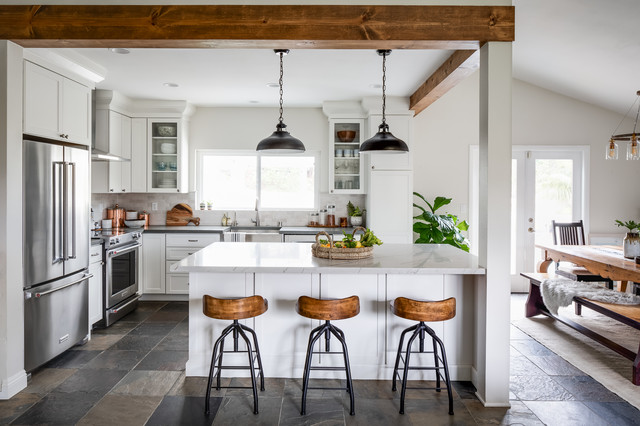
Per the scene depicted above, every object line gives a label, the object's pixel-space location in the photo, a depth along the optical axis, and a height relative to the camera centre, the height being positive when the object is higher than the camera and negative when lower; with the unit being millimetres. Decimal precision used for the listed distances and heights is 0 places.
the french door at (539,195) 5633 +204
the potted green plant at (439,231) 4844 -267
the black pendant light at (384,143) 3337 +545
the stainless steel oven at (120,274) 4133 -737
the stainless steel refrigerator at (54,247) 2941 -329
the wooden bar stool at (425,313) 2547 -670
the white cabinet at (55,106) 2994 +822
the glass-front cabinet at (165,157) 5422 +683
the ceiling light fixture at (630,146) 3840 +626
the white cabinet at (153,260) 5031 -665
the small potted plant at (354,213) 5484 -73
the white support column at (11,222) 2699 -108
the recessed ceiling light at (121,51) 3564 +1398
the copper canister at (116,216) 5352 -127
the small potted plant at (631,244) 3818 -324
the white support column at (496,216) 2635 -44
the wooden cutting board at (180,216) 5707 -127
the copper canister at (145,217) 5534 -141
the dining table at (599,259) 3484 -486
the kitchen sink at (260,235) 5340 -364
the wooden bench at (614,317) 3018 -857
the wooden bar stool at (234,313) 2543 -680
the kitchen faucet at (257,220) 5742 -177
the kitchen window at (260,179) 5820 +416
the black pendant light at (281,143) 3279 +531
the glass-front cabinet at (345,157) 5371 +692
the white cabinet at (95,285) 3902 -780
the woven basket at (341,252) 2971 -330
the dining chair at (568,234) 5117 -314
